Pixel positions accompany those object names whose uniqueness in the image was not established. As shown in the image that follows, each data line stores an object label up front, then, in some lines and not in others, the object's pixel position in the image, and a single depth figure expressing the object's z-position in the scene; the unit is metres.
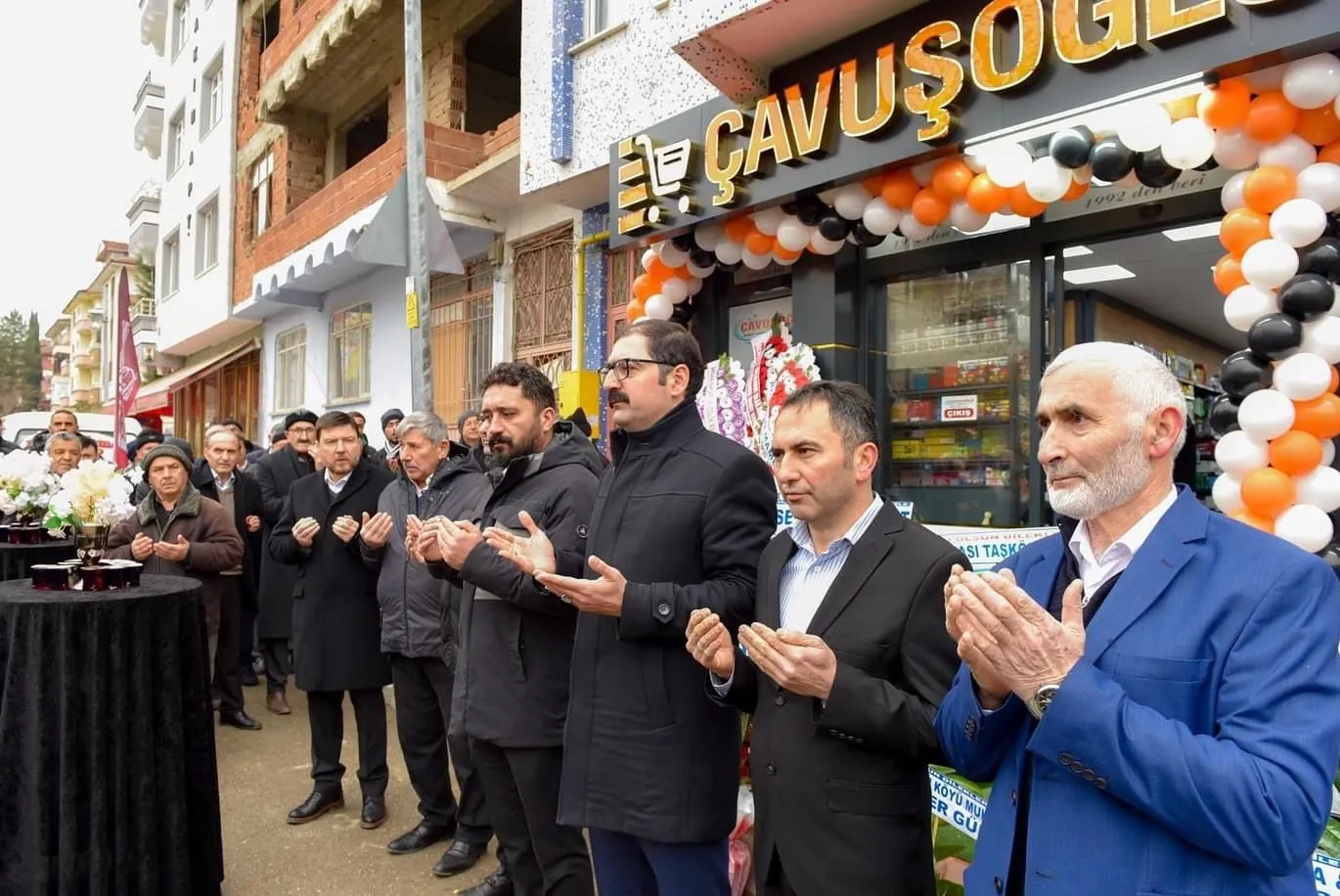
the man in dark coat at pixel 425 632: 4.02
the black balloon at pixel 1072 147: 4.37
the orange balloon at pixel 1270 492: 3.57
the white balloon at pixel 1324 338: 3.54
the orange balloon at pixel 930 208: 5.36
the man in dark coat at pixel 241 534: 6.24
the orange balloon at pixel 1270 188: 3.74
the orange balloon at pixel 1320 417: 3.55
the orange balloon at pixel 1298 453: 3.55
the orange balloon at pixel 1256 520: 3.61
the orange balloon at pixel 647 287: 7.39
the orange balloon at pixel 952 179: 5.15
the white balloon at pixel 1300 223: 3.62
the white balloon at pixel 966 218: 5.18
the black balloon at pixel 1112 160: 4.23
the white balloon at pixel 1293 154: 3.78
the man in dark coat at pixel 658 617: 2.41
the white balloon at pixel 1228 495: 3.75
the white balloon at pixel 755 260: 6.57
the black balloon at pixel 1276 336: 3.60
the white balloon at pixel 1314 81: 3.71
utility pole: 6.45
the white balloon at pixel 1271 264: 3.65
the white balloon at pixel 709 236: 6.71
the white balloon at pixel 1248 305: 3.74
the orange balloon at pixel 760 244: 6.46
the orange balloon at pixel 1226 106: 3.96
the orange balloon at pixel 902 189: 5.52
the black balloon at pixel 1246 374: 3.75
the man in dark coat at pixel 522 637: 2.99
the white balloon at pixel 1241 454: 3.69
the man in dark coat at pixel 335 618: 4.41
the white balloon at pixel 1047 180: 4.51
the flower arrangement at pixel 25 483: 5.52
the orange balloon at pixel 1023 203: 4.72
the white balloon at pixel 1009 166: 4.68
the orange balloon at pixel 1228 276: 3.88
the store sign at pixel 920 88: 4.19
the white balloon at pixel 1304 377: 3.53
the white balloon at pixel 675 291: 7.29
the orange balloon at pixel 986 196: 4.84
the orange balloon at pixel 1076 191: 4.60
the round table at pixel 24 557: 5.64
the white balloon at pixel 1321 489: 3.52
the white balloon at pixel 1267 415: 3.59
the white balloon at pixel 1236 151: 3.95
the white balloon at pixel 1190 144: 4.00
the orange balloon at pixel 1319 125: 3.79
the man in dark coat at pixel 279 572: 6.18
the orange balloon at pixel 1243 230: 3.80
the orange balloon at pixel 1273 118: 3.83
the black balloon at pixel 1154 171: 4.18
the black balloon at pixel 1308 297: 3.55
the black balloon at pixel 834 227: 5.98
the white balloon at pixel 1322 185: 3.65
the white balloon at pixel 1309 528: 3.47
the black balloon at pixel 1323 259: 3.59
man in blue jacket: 1.30
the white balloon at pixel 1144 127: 4.13
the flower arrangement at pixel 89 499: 4.00
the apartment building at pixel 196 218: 17.73
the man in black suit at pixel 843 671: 1.87
